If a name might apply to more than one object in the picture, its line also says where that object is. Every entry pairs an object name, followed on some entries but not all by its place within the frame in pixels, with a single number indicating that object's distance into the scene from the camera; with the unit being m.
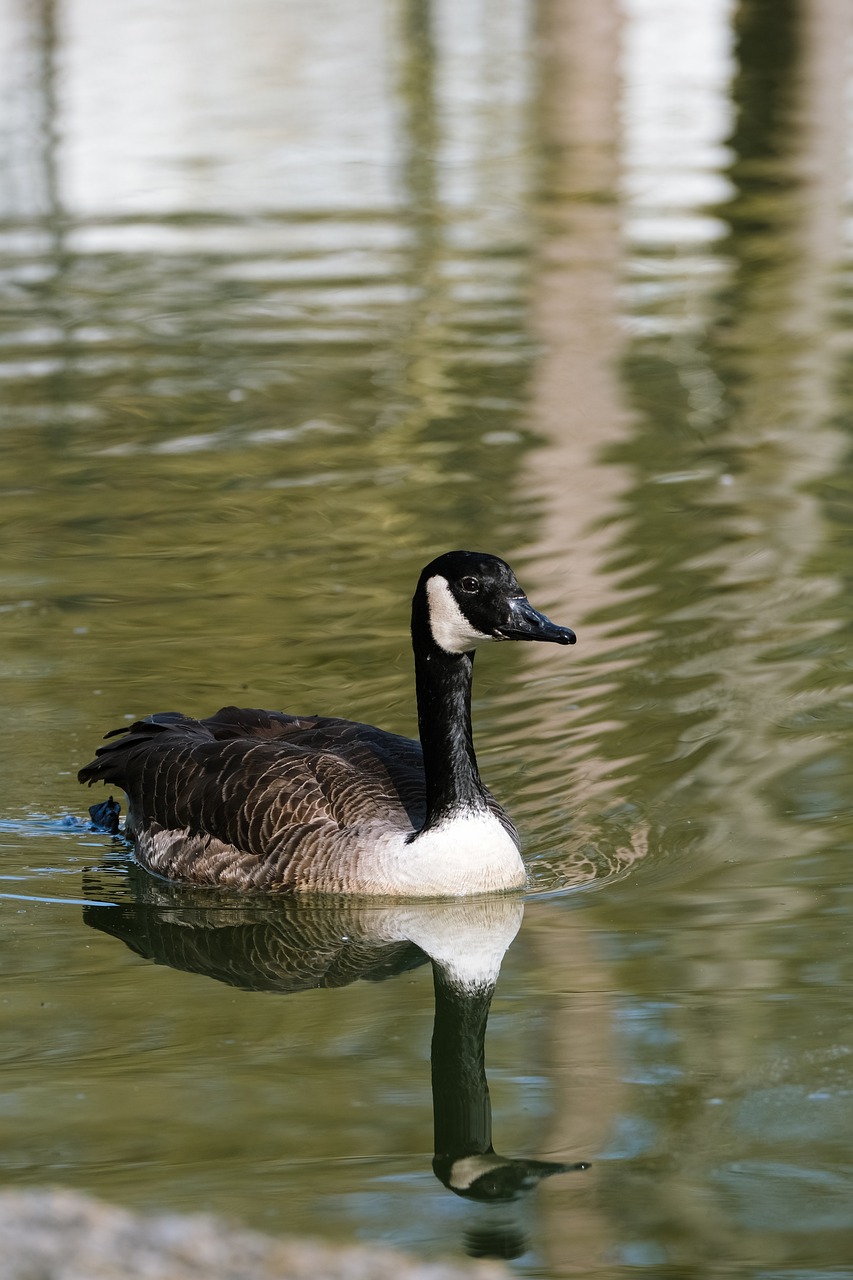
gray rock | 9.15
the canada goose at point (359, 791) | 16.20
